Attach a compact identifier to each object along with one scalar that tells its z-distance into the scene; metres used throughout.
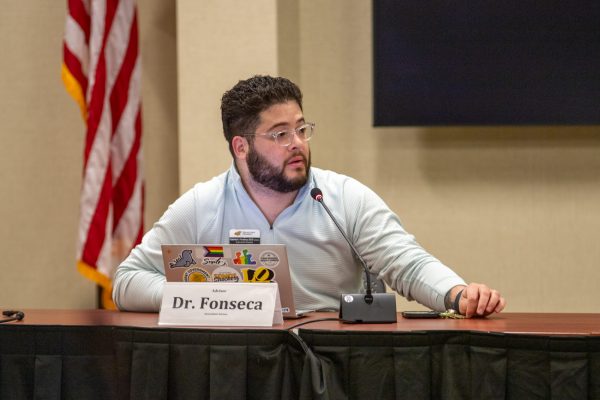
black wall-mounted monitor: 8.98
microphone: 5.05
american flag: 9.04
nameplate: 4.89
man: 6.16
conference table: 4.32
